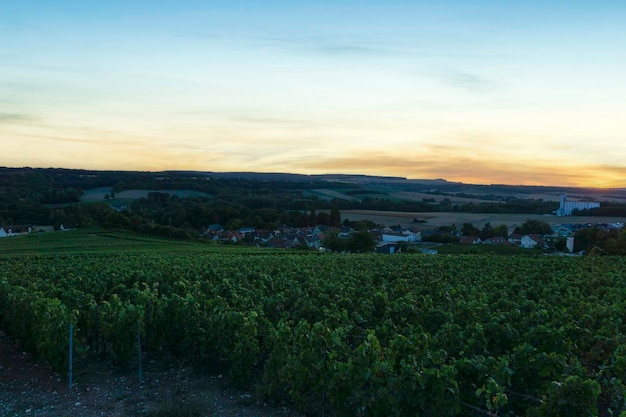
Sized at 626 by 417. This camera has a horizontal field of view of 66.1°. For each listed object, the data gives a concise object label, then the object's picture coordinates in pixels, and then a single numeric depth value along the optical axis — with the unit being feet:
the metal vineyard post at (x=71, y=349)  33.39
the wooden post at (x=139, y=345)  34.47
